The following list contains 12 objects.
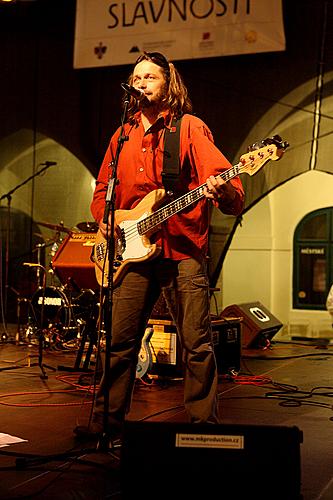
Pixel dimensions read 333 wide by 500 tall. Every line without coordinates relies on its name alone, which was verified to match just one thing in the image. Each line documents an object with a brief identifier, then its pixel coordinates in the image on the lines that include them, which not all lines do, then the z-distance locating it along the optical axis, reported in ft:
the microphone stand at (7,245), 28.27
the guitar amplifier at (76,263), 20.18
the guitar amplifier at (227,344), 18.04
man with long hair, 10.71
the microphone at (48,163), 28.02
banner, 23.31
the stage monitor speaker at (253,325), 24.06
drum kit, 20.42
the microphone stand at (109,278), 10.22
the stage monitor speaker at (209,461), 7.70
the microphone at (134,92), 10.42
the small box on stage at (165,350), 17.55
